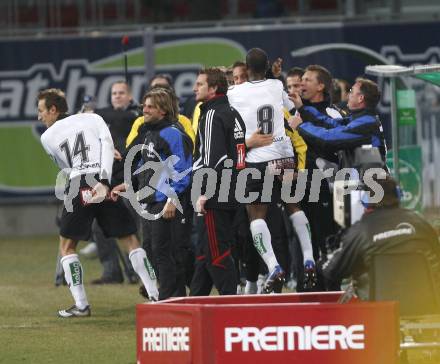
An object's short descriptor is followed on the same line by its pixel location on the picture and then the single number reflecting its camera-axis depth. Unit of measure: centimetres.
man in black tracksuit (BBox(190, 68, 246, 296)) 1257
